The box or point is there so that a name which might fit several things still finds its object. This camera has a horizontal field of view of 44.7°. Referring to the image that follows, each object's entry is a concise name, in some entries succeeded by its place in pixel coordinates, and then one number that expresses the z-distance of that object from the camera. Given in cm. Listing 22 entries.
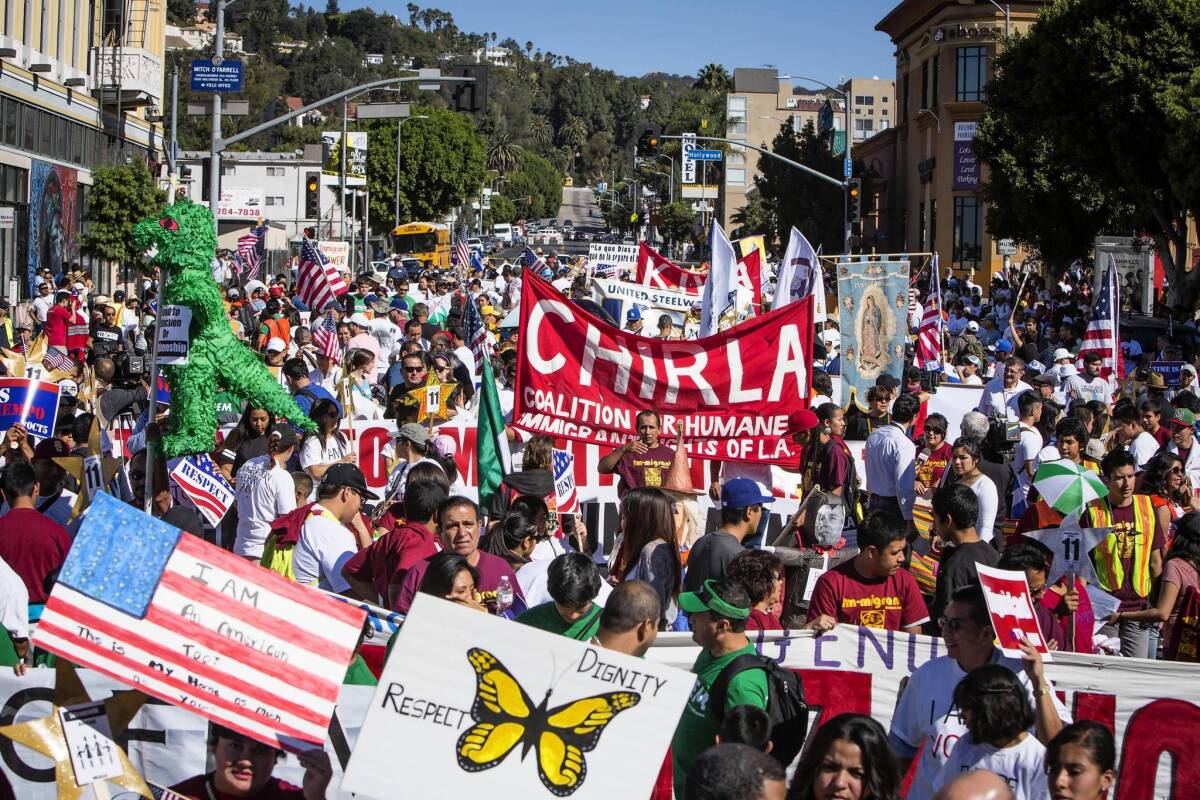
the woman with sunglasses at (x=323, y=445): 988
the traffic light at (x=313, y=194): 3606
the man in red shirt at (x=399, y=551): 687
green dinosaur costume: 1055
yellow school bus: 7000
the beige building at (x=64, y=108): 3406
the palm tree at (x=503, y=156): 16050
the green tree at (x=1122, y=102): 2938
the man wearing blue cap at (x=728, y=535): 685
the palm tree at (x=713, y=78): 11856
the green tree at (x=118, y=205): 3488
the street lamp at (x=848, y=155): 4000
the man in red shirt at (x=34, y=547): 709
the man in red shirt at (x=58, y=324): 2019
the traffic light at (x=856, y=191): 3891
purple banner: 5191
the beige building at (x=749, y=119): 10656
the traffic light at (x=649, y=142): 3481
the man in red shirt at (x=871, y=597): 637
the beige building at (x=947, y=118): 5216
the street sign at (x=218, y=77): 2136
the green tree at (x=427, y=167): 8450
